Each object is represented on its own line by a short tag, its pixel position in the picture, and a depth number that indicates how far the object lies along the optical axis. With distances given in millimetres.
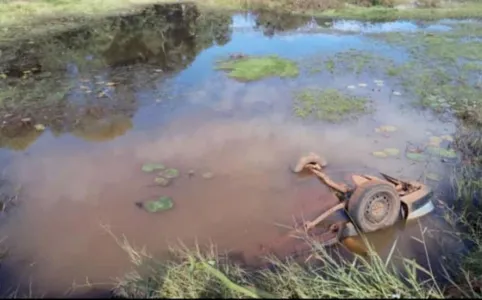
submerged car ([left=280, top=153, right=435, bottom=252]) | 5496
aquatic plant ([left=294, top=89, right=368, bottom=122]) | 9149
